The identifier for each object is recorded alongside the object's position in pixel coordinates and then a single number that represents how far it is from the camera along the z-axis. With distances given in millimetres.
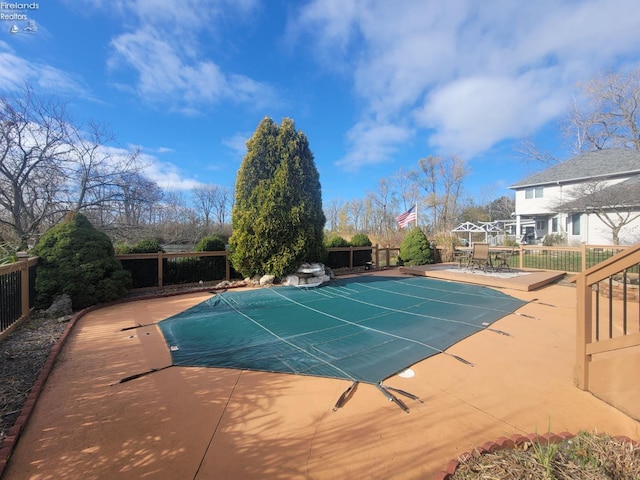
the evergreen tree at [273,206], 7824
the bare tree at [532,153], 21484
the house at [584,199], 12648
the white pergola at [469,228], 16541
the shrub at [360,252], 11666
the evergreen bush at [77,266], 5375
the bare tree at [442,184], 28875
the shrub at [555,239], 15961
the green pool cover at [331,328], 3158
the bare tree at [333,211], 32688
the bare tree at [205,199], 28531
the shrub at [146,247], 7543
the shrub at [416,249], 11930
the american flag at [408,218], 13188
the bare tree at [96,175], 8984
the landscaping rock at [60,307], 5004
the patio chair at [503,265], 9336
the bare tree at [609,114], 16109
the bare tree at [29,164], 7708
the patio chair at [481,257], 9031
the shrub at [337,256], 10906
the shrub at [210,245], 8469
